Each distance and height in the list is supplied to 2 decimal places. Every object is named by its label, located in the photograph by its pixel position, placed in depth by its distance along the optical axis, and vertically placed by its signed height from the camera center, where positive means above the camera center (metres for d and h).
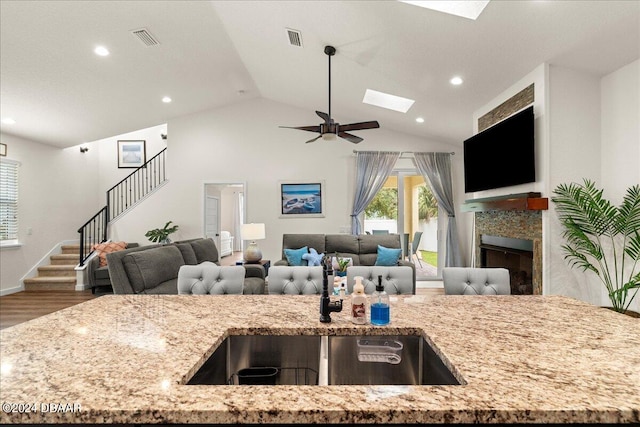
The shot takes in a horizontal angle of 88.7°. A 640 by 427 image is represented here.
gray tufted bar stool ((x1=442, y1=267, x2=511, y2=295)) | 2.03 -0.38
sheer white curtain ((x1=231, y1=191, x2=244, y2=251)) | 11.48 +0.10
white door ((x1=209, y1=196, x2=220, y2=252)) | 6.92 +0.09
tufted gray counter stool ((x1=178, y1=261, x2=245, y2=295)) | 2.14 -0.39
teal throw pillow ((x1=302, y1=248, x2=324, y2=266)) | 5.13 -0.57
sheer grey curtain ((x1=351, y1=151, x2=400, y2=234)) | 6.53 +0.93
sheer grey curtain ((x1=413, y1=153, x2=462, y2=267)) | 6.32 +0.79
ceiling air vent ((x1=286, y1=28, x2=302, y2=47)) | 3.90 +2.27
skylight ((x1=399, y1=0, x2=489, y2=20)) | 2.80 +1.86
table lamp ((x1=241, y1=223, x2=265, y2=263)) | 5.31 -0.25
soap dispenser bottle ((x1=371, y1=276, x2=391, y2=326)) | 1.30 -0.35
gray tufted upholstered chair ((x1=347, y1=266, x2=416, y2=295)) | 2.08 -0.37
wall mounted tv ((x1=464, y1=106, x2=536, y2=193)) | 3.46 +0.81
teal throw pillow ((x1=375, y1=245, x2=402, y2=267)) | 5.30 -0.57
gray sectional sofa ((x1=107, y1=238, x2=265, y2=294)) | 3.50 -0.56
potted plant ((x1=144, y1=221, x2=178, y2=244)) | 6.44 -0.25
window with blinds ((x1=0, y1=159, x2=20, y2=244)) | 5.68 +0.37
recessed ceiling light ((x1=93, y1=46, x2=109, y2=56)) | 3.99 +2.12
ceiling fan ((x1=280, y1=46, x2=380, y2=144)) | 3.82 +1.12
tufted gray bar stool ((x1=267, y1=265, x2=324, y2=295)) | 2.12 -0.39
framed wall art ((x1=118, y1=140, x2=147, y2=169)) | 8.10 +1.71
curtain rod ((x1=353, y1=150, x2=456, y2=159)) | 6.57 +1.41
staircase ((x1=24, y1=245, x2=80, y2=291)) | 5.93 -1.02
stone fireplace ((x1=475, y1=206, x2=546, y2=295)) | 3.48 -0.28
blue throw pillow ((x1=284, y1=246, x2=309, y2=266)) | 5.32 -0.56
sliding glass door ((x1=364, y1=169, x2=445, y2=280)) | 6.60 +0.12
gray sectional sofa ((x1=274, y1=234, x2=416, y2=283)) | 5.71 -0.39
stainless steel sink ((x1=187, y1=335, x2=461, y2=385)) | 1.25 -0.54
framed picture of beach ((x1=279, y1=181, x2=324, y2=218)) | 6.66 +0.44
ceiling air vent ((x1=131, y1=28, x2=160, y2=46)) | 3.87 +2.26
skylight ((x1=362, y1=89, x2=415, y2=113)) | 5.31 +2.04
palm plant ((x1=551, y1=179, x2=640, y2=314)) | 2.97 -0.13
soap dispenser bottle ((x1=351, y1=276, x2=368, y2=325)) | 1.30 -0.34
